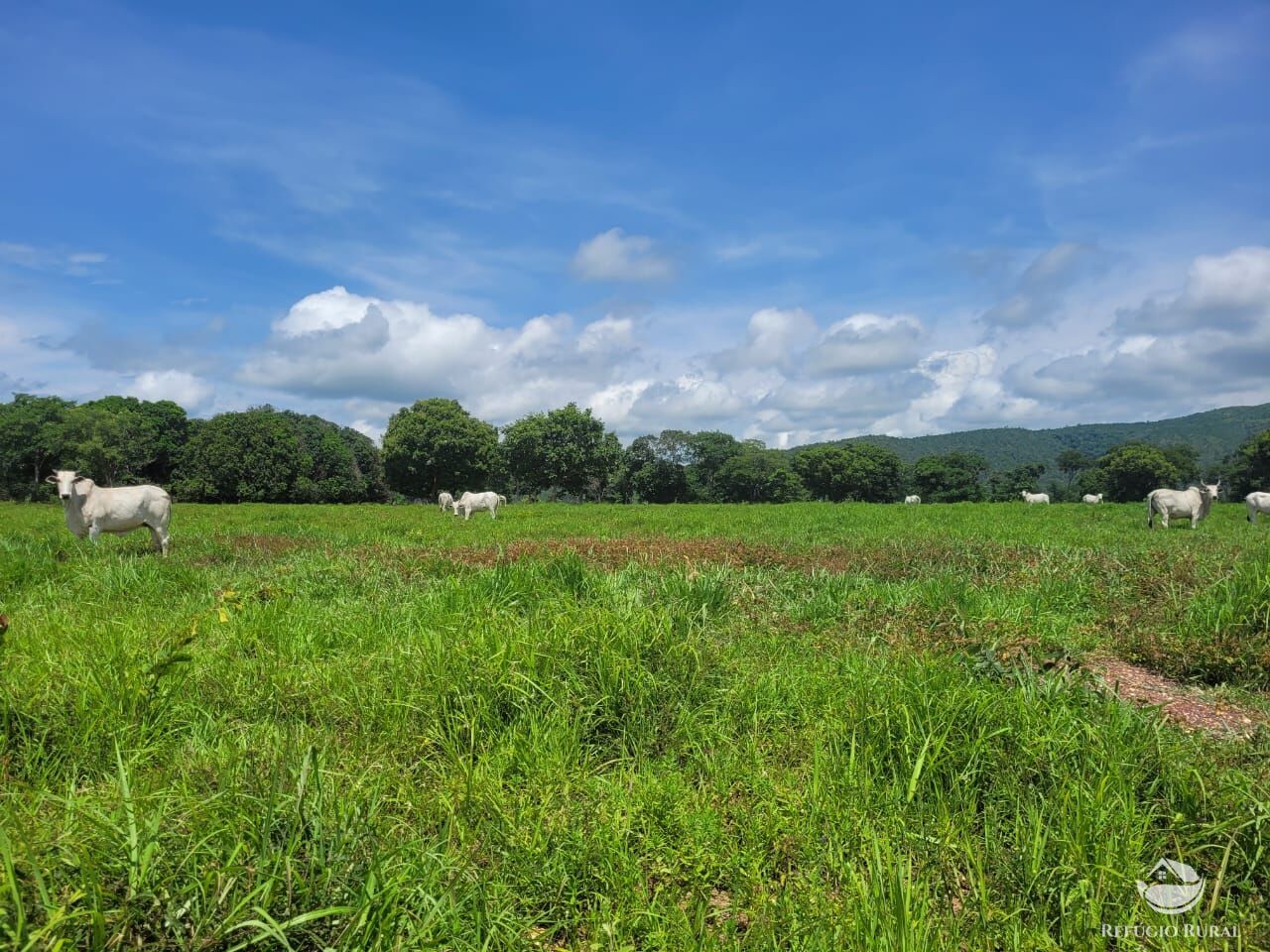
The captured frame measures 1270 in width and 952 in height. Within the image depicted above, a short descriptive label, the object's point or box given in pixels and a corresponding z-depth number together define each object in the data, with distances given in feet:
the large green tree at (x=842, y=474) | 298.15
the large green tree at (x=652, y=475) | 269.03
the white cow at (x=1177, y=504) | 65.57
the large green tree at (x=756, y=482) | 288.10
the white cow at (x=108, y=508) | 43.04
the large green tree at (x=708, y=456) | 296.92
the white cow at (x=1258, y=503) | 76.60
